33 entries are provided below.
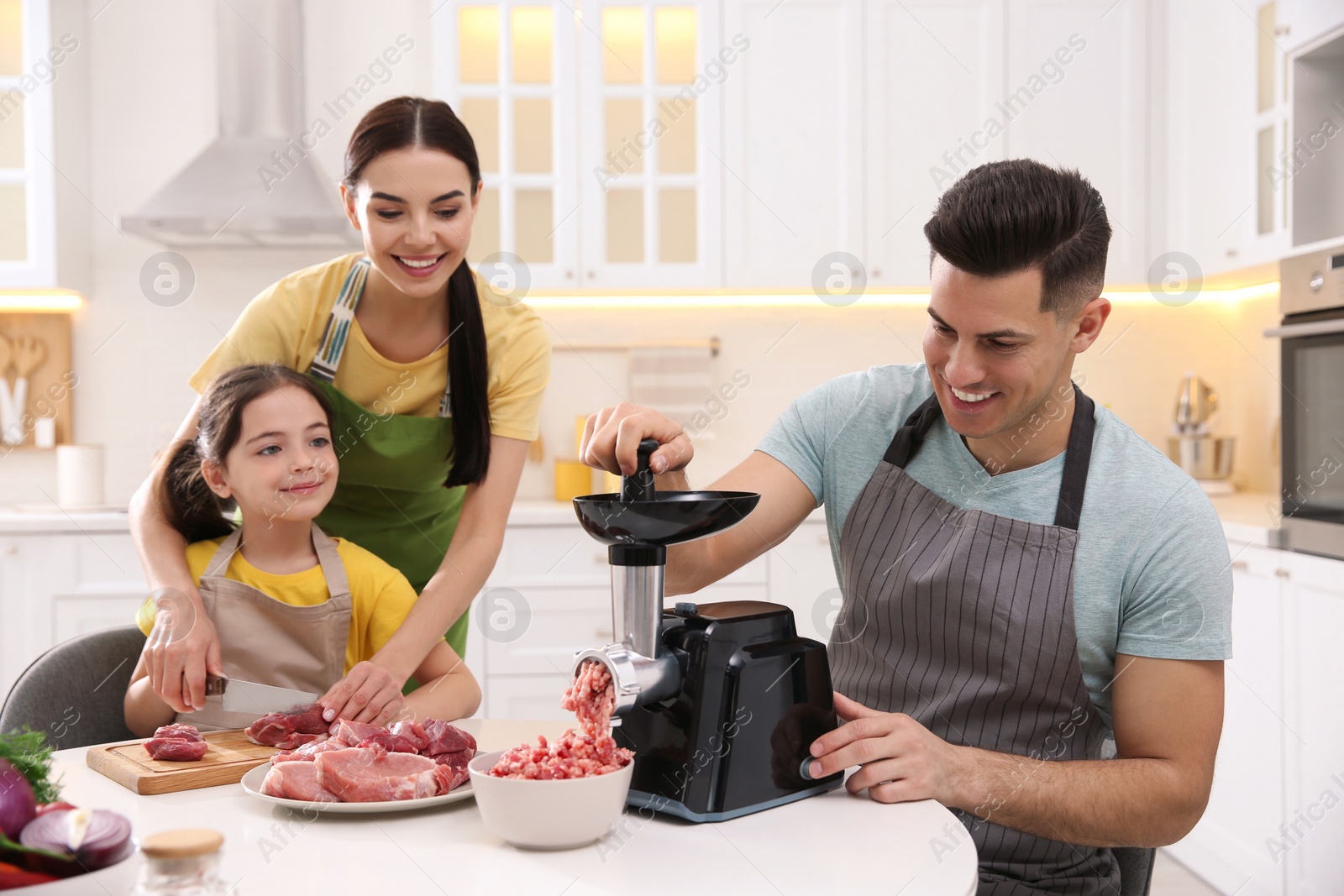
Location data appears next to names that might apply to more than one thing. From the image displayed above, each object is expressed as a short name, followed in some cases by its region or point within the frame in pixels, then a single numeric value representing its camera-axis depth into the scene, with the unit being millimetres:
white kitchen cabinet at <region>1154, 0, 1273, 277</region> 3254
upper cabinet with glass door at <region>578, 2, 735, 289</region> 3652
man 1192
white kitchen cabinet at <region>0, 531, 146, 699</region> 3289
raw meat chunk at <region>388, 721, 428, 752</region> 1151
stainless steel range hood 3480
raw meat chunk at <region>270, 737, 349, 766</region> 1108
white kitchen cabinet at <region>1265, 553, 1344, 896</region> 2453
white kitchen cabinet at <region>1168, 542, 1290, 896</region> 2682
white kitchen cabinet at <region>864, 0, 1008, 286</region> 3650
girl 1736
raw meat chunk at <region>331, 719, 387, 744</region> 1147
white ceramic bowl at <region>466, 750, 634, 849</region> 937
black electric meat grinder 1026
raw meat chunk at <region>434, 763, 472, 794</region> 1080
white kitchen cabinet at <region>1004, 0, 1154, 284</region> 3660
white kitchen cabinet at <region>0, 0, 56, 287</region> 3559
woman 1721
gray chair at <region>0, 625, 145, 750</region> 1499
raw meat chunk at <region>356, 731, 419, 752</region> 1133
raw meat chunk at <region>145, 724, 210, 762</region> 1188
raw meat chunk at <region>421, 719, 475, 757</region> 1152
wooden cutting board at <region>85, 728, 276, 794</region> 1145
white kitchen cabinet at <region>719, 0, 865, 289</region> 3639
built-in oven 2541
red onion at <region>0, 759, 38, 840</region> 736
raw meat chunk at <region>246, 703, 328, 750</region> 1276
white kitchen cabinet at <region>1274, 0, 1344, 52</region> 2635
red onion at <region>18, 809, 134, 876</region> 719
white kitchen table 897
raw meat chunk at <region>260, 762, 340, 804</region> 1052
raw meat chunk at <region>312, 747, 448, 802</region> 1048
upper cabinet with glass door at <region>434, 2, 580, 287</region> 3643
